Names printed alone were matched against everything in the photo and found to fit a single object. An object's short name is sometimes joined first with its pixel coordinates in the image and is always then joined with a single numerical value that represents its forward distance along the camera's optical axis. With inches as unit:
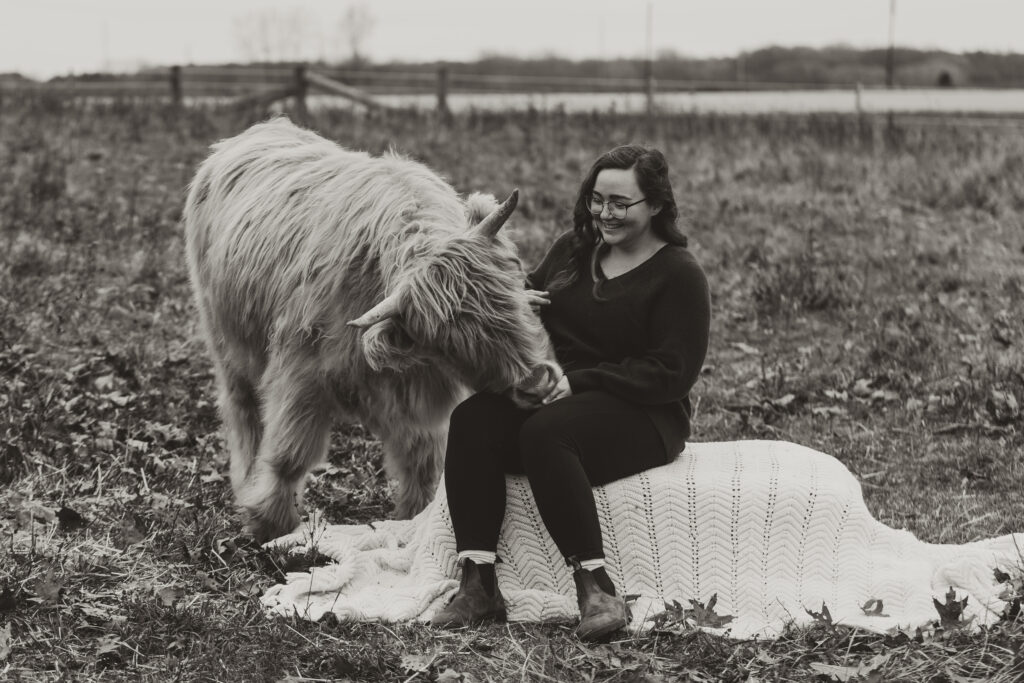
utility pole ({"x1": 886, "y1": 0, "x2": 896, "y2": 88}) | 1328.5
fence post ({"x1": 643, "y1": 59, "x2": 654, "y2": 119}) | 864.5
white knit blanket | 168.1
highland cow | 165.5
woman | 163.9
